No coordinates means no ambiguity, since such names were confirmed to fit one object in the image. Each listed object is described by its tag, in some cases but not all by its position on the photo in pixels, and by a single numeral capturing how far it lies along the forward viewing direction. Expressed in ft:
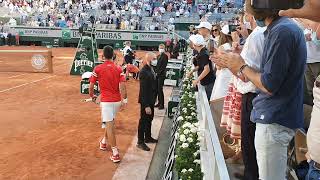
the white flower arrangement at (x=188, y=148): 15.81
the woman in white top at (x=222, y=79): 20.59
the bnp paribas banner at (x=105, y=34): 108.85
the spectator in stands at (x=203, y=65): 24.08
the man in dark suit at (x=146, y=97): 28.89
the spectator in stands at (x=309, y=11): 6.95
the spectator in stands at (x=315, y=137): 8.34
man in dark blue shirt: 10.23
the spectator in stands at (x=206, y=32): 25.07
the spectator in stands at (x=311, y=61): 15.11
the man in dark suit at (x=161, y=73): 41.16
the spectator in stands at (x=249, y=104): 11.99
